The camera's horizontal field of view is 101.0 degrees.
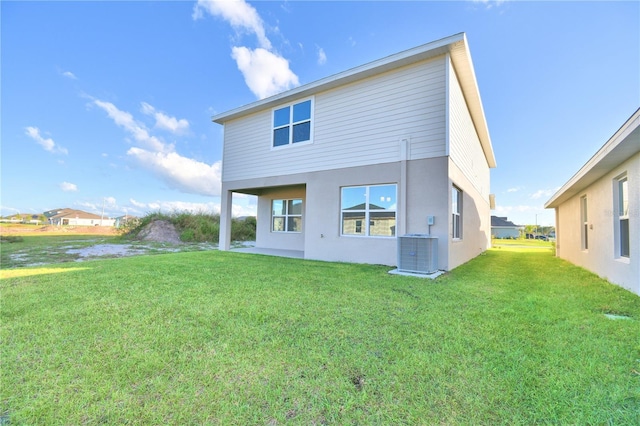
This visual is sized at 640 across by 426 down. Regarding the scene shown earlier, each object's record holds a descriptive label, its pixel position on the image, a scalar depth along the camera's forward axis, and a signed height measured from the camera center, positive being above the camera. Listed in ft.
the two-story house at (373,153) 21.08 +7.19
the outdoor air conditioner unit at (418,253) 19.21 -1.96
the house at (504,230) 133.14 -0.51
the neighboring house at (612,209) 14.90 +1.72
